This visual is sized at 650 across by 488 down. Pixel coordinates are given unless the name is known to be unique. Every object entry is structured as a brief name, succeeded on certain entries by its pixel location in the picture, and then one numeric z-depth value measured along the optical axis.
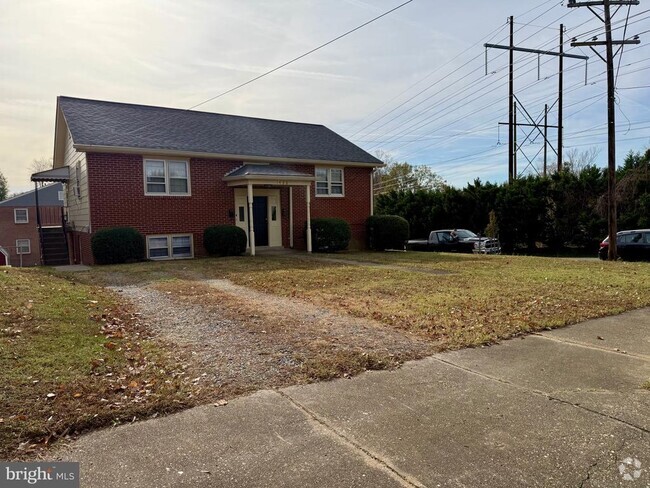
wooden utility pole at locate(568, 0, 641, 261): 15.80
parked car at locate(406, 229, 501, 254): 21.31
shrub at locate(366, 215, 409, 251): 19.80
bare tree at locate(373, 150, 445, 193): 57.47
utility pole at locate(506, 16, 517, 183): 28.81
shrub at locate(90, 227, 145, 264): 14.09
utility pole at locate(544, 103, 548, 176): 32.62
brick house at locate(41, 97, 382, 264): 15.19
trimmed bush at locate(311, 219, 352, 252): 18.23
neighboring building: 46.06
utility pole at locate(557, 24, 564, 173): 30.55
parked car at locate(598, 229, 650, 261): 16.17
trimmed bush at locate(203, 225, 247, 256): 15.92
